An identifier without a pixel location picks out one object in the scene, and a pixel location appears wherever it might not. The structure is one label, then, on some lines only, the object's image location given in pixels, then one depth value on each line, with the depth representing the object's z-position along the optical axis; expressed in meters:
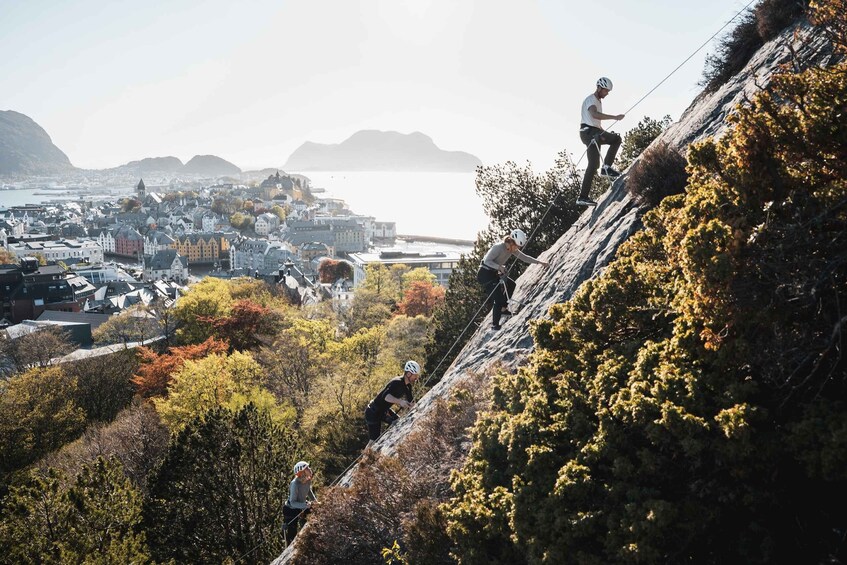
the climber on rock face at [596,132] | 10.48
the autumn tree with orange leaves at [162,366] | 33.47
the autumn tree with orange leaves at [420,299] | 47.72
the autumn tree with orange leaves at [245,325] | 40.59
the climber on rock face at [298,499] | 10.28
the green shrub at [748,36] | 10.12
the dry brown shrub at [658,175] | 9.10
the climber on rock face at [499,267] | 9.91
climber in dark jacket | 10.60
